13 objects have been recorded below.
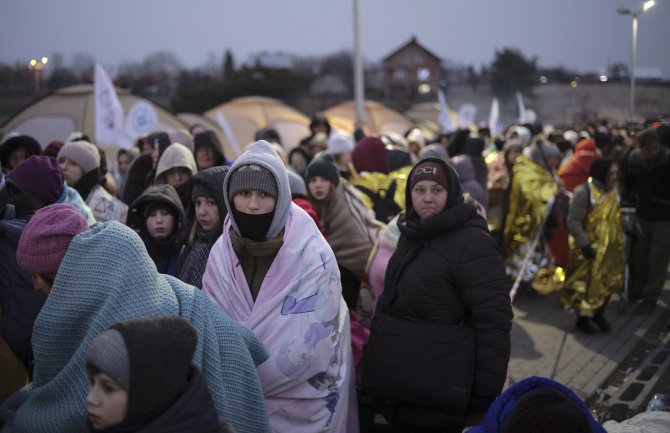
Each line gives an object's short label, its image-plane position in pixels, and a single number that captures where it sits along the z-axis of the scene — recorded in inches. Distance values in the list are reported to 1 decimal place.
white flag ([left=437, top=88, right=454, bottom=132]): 763.4
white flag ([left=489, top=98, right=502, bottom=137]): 930.4
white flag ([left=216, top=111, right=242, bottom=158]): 468.0
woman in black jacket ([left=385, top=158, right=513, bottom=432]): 140.8
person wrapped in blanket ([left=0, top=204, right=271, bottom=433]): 101.2
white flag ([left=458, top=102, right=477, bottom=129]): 968.3
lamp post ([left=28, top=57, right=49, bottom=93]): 419.7
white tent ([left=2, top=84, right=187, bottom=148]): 672.4
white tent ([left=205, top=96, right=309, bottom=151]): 866.8
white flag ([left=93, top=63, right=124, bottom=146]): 434.9
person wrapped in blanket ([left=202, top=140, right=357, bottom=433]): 126.3
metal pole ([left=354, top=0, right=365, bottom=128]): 650.8
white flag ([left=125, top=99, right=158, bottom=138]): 470.3
